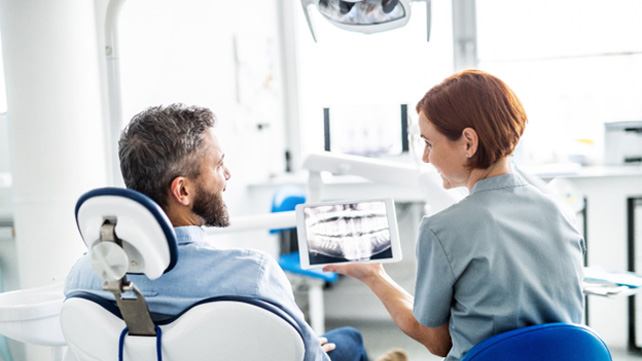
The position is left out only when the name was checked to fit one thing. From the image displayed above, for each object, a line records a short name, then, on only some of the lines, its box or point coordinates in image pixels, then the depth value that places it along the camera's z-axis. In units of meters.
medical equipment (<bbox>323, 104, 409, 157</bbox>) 3.97
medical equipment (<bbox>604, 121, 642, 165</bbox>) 3.30
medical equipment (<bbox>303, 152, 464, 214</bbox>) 1.79
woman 1.19
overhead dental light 1.60
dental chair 0.96
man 1.13
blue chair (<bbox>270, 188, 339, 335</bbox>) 3.16
